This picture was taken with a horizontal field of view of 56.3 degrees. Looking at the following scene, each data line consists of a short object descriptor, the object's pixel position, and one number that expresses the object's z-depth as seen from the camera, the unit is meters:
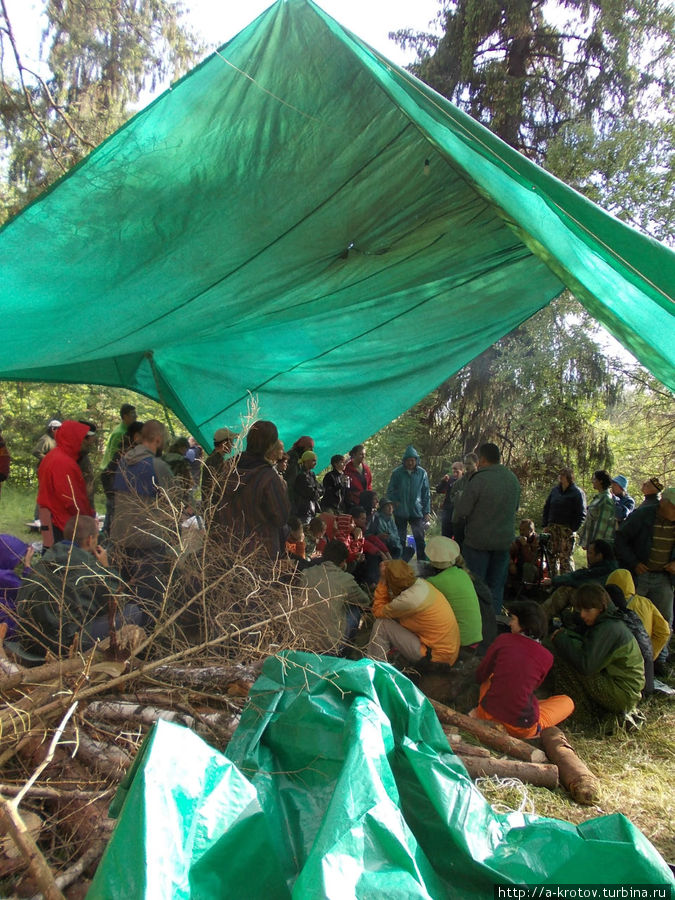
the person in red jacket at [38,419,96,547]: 4.80
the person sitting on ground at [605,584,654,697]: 3.79
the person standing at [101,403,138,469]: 5.65
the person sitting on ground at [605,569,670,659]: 4.24
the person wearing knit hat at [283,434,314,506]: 6.59
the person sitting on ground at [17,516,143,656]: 2.89
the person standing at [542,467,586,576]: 6.57
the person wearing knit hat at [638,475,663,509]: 5.64
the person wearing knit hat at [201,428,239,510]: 3.17
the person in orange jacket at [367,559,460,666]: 3.74
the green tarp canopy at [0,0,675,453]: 2.62
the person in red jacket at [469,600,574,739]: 3.23
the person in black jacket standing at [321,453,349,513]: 6.91
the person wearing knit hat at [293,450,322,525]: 6.50
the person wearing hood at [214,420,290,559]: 3.66
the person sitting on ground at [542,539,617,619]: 4.80
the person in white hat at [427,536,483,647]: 4.00
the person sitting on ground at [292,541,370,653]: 2.78
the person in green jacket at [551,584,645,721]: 3.62
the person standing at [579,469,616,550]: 6.41
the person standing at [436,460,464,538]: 7.57
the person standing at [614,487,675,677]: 4.86
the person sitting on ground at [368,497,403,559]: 6.19
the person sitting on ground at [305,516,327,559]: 5.45
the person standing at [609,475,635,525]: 7.21
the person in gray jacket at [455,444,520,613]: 4.91
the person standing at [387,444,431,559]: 7.33
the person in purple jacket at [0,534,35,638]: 3.37
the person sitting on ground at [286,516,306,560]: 5.01
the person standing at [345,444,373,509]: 7.25
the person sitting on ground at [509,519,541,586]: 6.10
